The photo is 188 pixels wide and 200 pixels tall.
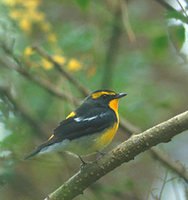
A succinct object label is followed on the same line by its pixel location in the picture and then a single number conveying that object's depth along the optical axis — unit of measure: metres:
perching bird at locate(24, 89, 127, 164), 8.69
